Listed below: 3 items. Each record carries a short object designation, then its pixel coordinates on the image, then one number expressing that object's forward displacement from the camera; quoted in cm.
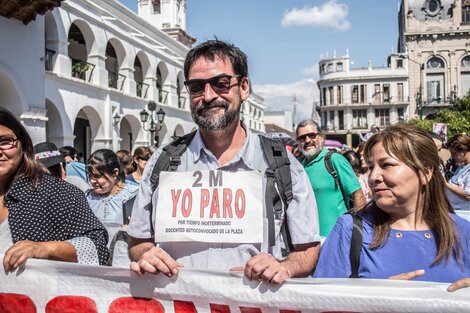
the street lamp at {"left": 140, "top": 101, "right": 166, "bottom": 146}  2023
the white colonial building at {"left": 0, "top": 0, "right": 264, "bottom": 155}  1603
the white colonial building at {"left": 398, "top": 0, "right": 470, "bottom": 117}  6762
